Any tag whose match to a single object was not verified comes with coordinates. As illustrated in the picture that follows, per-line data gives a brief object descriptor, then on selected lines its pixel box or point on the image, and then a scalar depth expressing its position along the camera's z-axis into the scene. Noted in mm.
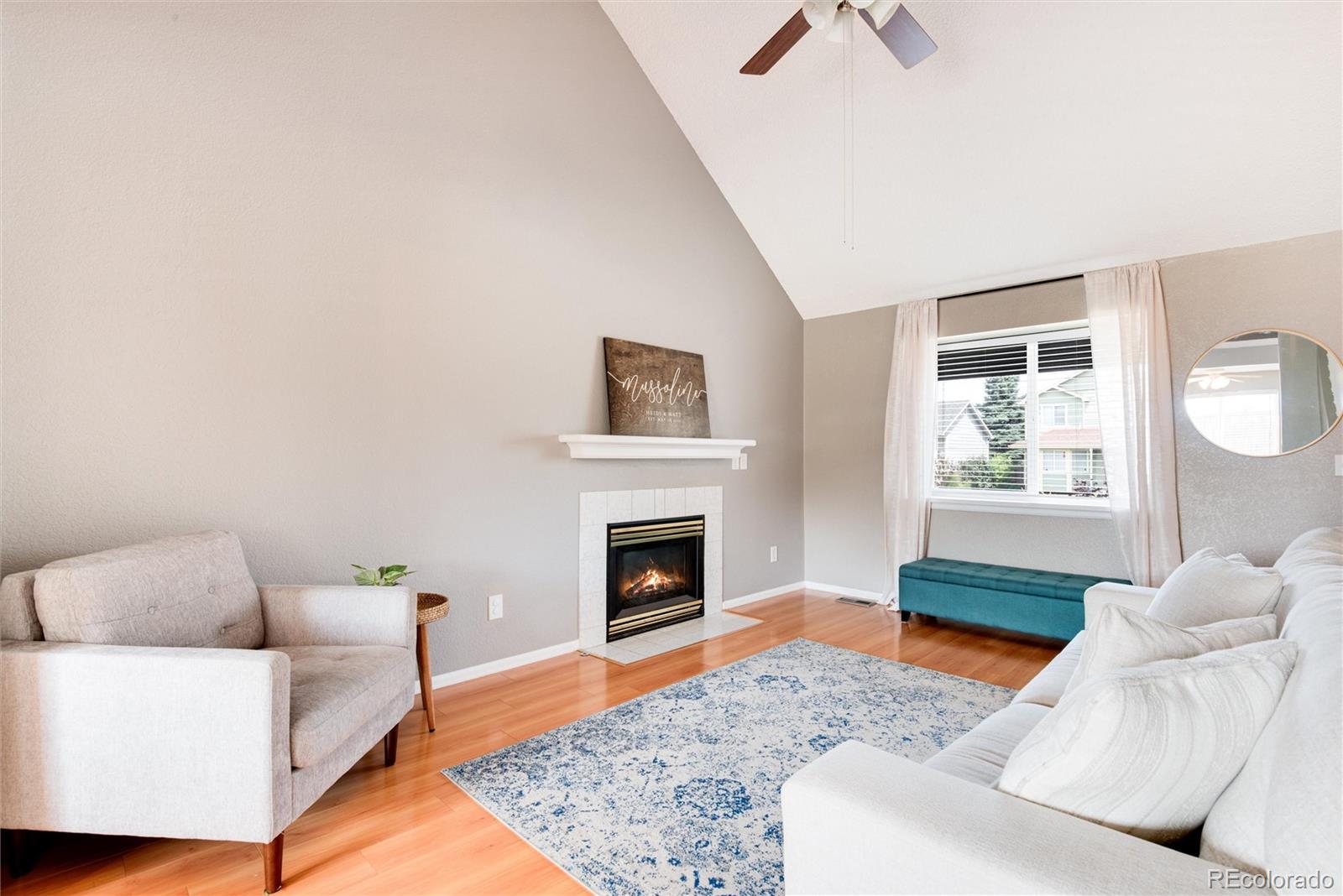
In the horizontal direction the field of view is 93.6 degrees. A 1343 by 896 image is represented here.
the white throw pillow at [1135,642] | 1184
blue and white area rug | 1795
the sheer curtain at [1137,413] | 3688
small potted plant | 2566
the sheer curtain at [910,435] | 4629
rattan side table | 2584
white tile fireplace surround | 3750
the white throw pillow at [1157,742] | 953
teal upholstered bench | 3689
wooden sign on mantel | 3885
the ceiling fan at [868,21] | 2396
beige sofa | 769
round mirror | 3312
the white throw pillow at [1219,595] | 1751
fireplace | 3924
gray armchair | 1593
